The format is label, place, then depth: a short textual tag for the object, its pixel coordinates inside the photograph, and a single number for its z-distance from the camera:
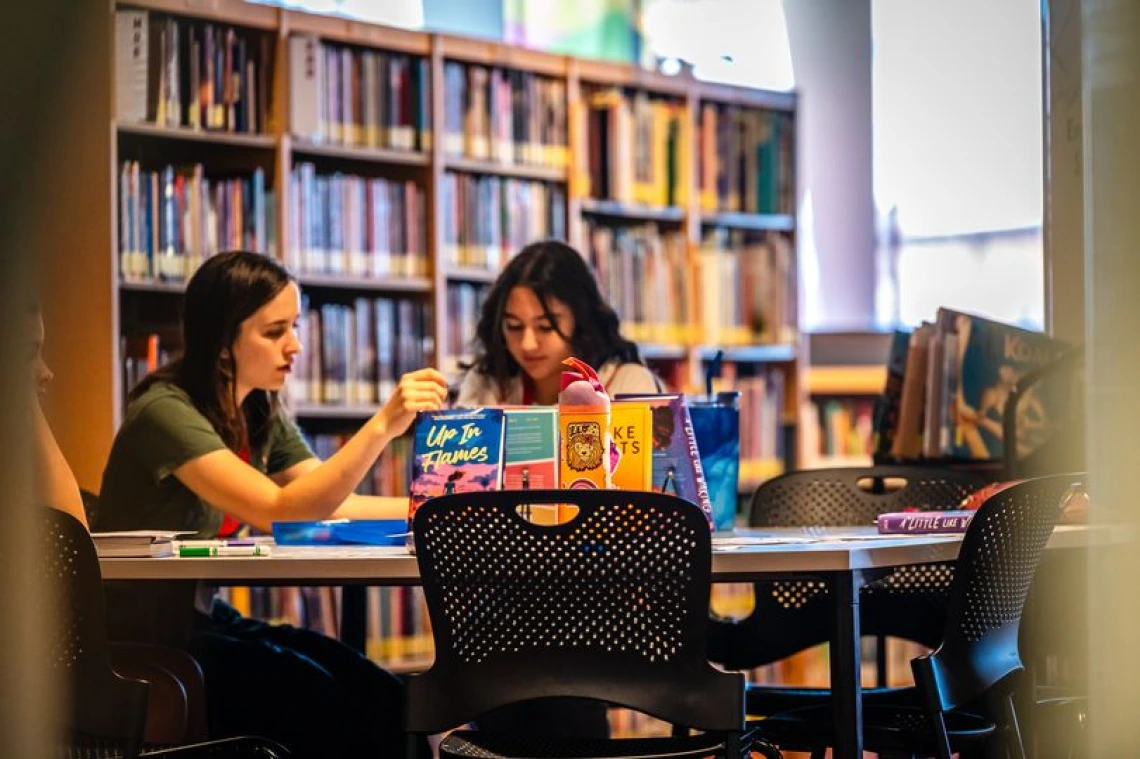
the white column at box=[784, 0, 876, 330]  10.03
